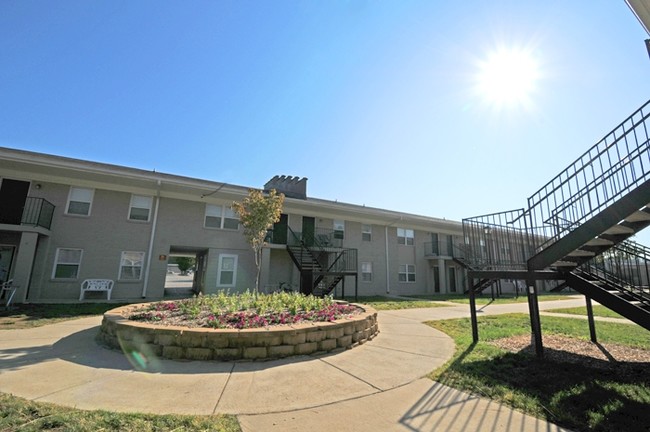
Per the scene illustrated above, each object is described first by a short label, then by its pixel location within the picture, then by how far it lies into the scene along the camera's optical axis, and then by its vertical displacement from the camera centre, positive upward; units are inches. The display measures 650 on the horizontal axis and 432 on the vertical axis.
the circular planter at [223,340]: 190.2 -47.2
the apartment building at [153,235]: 484.4 +64.4
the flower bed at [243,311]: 225.6 -36.6
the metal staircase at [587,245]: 183.7 +26.6
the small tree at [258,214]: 409.7 +76.2
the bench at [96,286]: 498.9 -35.9
